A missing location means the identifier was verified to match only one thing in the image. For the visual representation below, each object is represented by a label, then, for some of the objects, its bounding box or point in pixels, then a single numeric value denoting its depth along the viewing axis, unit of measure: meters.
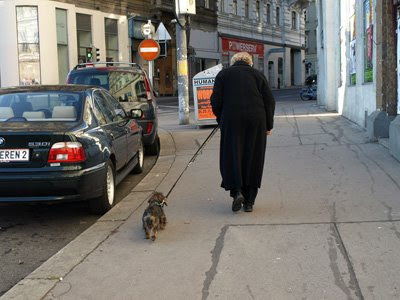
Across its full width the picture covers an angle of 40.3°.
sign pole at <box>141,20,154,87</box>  17.58
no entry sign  16.59
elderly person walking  5.86
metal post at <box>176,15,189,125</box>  16.06
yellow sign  16.16
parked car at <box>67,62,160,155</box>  10.52
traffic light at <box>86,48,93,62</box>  27.81
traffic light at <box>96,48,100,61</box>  31.11
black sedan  5.74
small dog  5.27
